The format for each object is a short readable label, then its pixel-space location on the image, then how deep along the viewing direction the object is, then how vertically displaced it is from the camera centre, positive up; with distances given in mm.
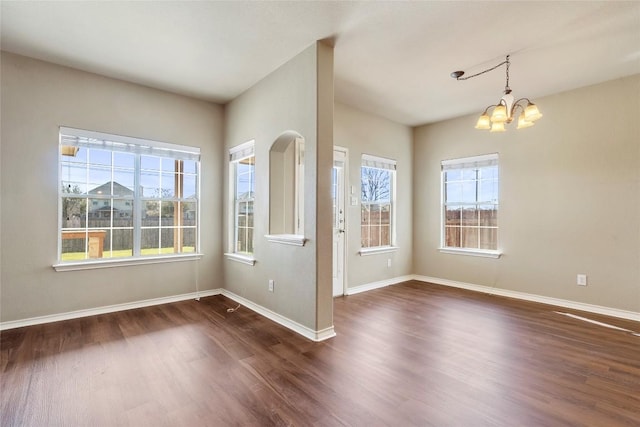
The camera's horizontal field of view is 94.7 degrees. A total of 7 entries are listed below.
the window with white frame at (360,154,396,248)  4930 +294
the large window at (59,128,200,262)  3469 +275
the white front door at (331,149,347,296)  4441 -109
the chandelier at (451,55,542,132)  2830 +1012
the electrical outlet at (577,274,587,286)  3797 -806
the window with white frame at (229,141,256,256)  4102 +340
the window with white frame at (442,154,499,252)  4719 +245
